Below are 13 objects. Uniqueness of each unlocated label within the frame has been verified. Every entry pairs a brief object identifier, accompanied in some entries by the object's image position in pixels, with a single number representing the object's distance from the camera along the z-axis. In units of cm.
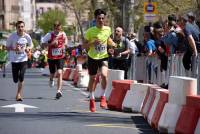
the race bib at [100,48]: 1688
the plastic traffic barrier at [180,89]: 1201
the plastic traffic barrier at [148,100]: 1461
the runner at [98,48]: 1680
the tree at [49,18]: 13685
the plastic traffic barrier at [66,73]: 3500
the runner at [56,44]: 2080
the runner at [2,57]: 4483
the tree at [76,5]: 7151
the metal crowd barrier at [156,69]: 1748
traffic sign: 3123
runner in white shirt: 1961
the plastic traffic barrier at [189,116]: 1141
